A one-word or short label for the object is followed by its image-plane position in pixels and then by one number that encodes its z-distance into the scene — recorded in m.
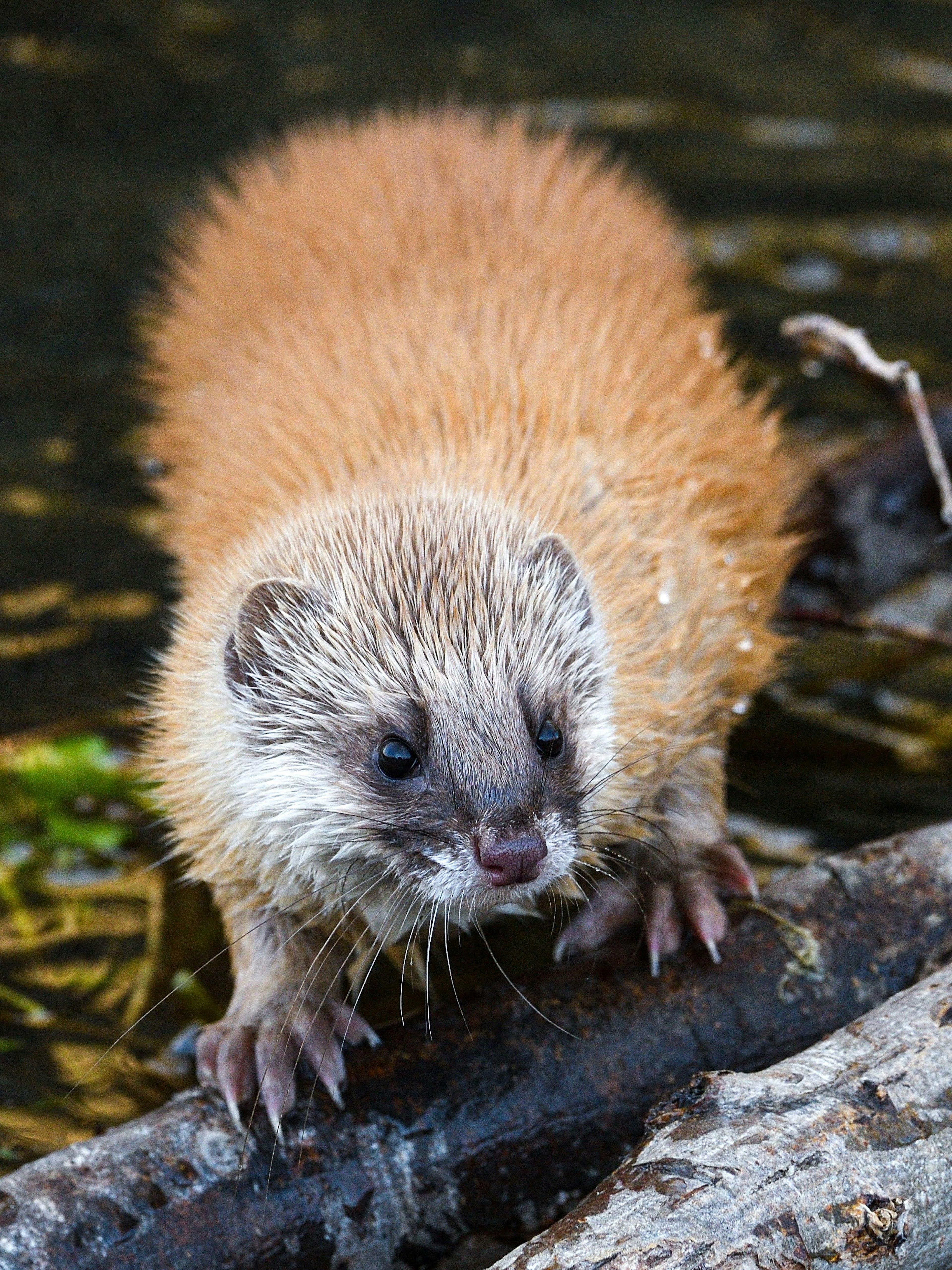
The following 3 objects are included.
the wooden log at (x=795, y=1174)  5.62
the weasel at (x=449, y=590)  7.11
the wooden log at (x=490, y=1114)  6.66
